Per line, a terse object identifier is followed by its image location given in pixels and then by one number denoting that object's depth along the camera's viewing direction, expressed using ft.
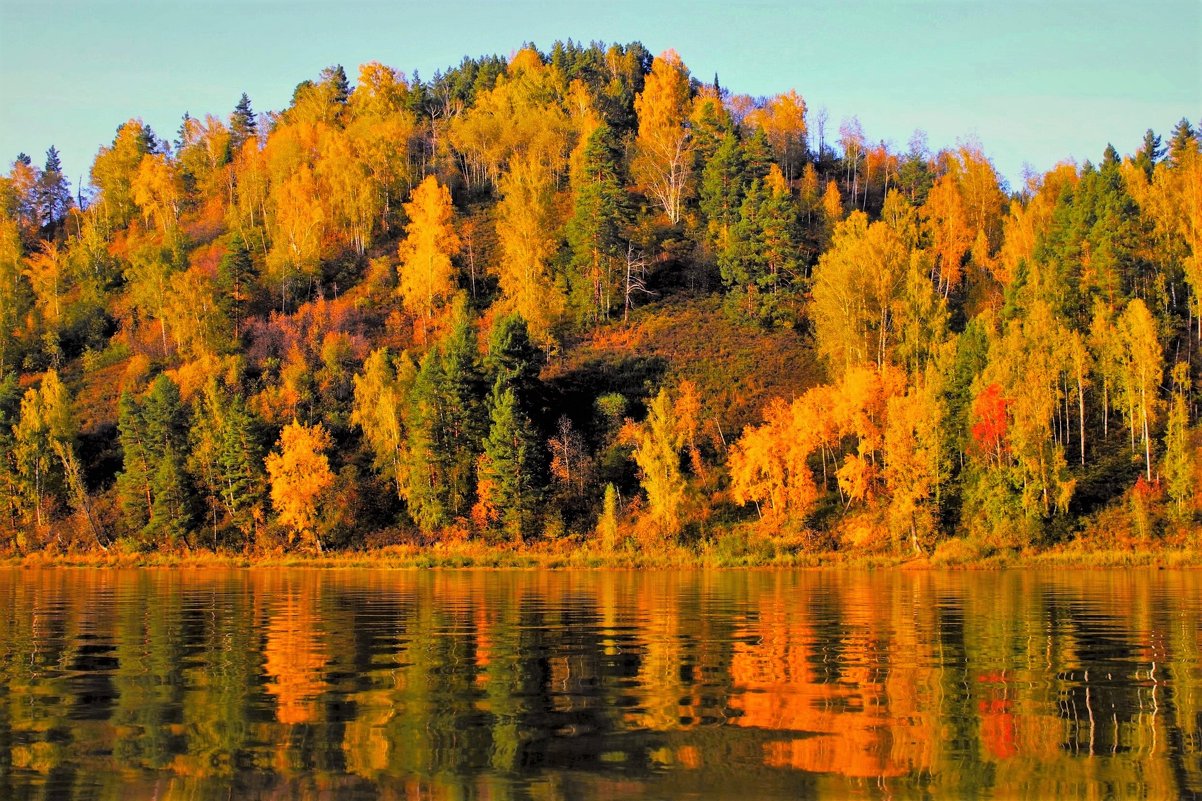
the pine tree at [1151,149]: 369.83
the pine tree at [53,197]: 532.32
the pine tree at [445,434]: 259.80
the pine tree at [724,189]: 378.32
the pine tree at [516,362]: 269.44
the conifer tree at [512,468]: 250.98
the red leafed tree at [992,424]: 224.74
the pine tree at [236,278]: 374.63
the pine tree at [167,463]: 270.46
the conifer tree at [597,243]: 345.92
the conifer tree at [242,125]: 535.60
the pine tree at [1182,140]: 356.79
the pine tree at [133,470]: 278.26
